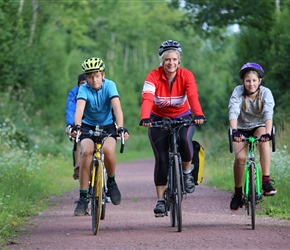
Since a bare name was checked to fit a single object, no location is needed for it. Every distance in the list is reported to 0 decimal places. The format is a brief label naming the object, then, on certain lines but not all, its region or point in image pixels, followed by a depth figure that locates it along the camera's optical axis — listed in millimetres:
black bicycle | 19953
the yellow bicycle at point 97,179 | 19875
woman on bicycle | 20687
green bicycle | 19875
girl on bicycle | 20672
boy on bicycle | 21562
